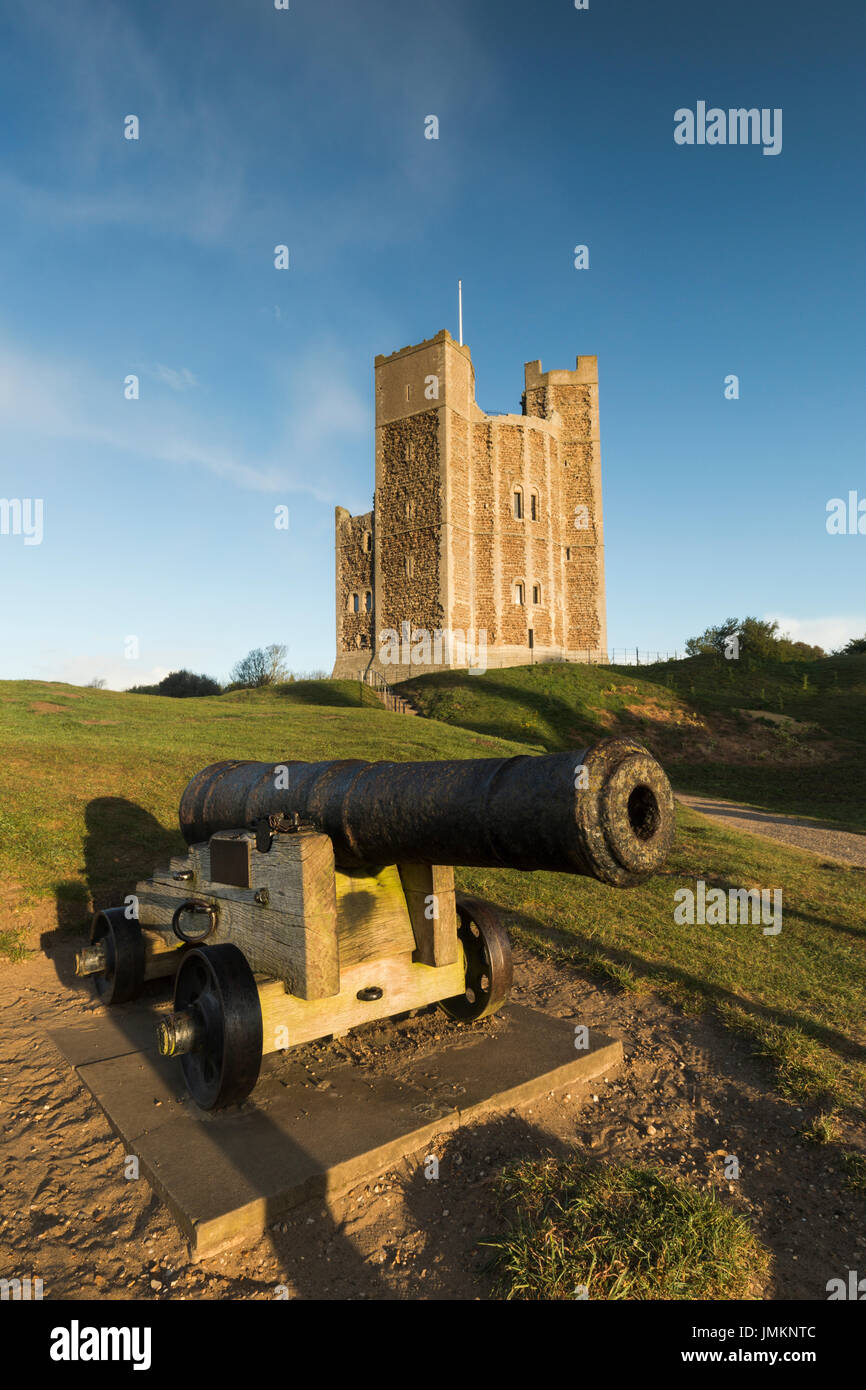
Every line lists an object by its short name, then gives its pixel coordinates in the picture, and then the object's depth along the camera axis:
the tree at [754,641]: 41.12
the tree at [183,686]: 39.12
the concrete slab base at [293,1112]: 2.76
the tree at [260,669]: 52.03
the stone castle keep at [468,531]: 36.25
